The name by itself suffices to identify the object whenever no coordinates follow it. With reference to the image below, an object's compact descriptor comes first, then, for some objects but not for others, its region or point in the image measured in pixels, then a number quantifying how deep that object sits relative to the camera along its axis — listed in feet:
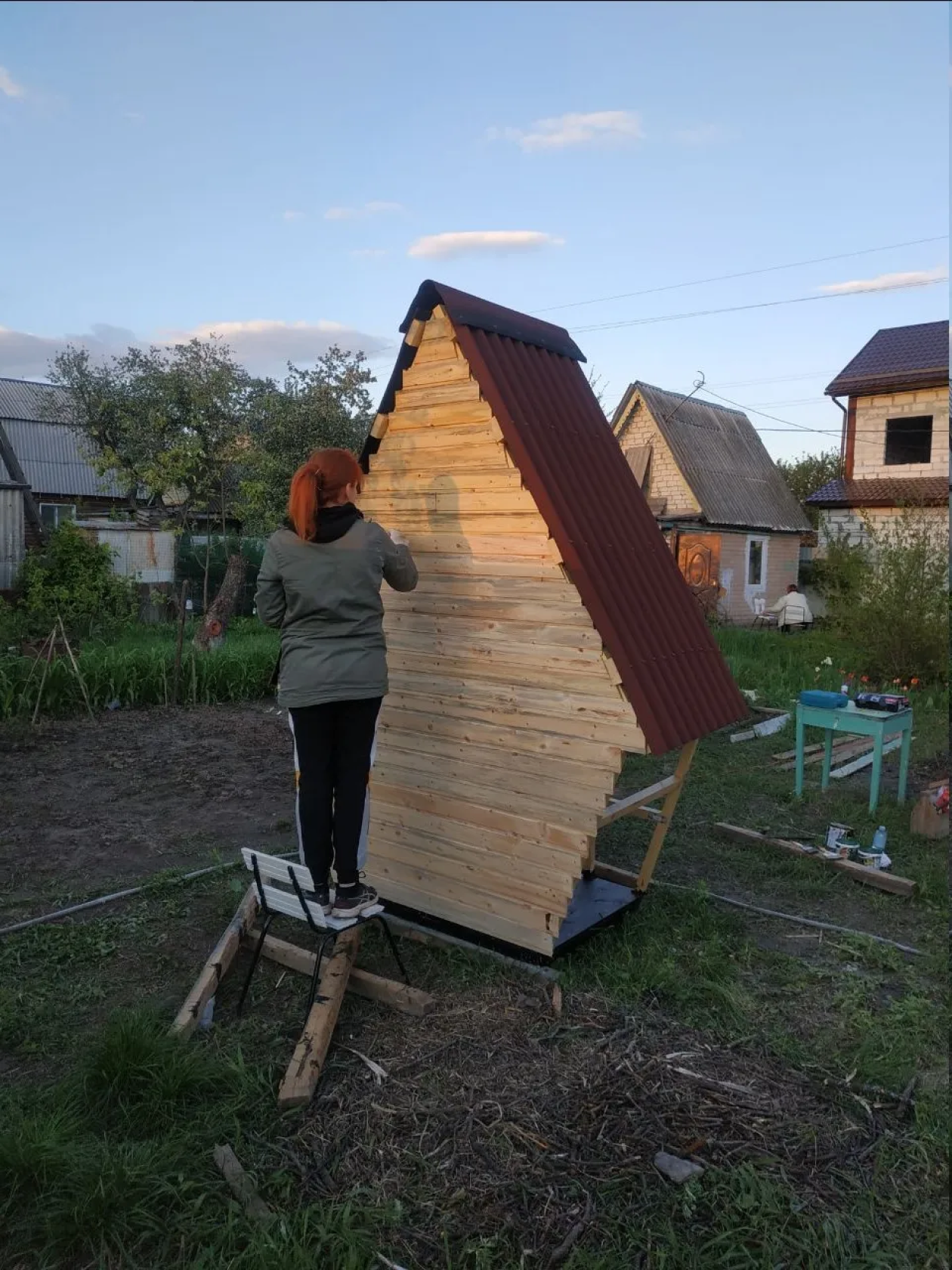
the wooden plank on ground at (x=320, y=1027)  10.31
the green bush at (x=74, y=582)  54.85
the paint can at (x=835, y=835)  19.88
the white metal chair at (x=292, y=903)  11.99
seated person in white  71.31
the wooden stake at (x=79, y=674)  34.24
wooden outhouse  12.61
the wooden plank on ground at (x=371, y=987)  12.29
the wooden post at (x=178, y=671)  36.70
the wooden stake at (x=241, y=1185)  8.53
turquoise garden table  23.68
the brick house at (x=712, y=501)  73.67
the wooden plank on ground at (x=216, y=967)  11.64
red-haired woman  12.11
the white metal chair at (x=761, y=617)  76.35
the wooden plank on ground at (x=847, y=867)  18.19
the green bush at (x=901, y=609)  42.93
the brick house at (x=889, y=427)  66.39
